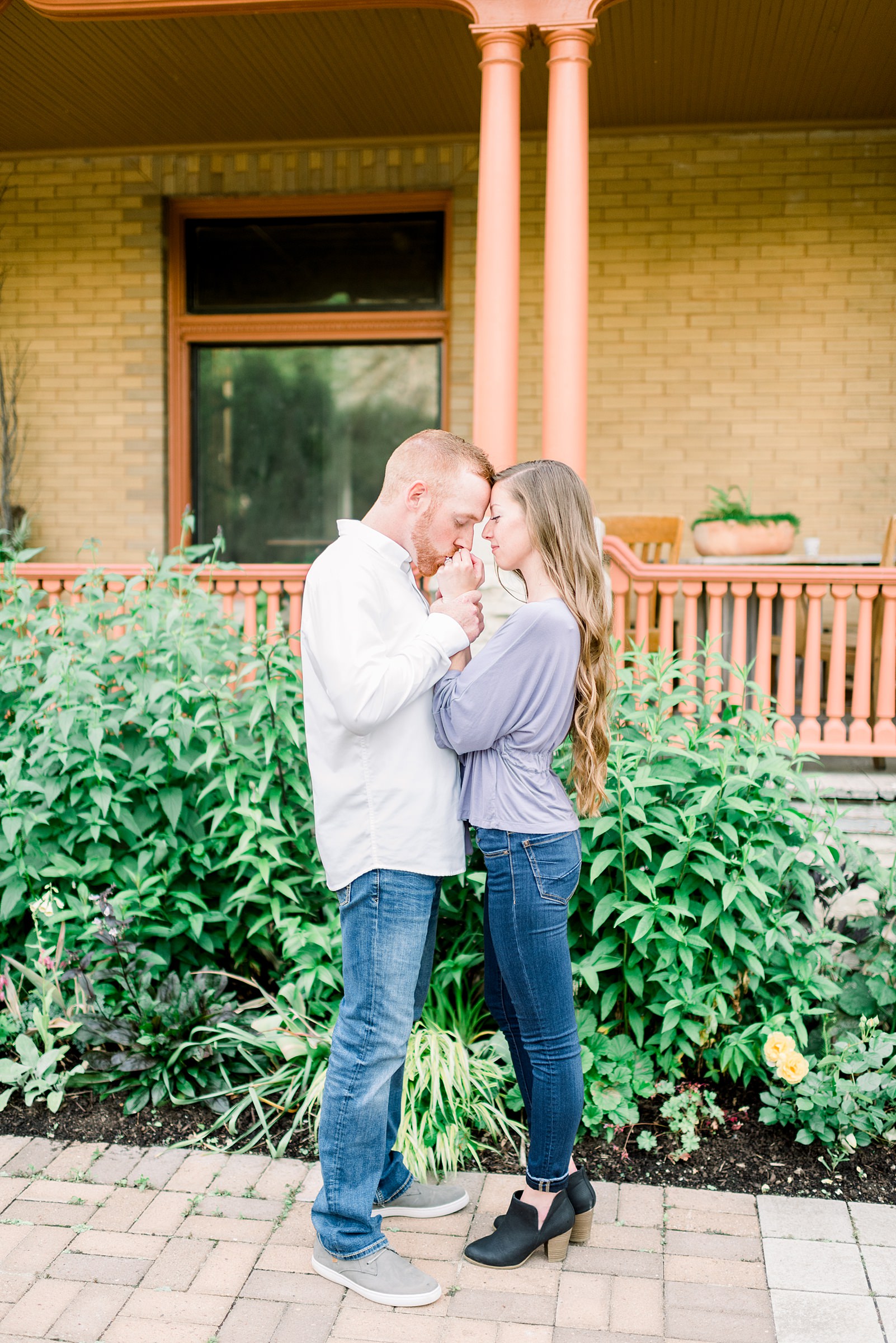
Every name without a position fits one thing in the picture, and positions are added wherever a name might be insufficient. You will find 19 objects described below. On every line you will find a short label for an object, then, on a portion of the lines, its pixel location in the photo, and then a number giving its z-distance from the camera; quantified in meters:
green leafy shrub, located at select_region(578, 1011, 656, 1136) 3.07
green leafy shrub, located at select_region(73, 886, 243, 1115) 3.20
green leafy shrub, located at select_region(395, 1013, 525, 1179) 2.93
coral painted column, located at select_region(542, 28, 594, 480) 5.33
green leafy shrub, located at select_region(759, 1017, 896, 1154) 2.94
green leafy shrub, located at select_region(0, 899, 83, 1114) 3.18
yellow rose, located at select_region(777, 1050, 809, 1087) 2.83
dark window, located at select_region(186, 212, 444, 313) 8.01
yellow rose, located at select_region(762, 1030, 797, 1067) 2.86
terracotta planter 6.00
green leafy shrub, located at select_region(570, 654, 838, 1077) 3.03
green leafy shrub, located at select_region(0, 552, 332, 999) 3.30
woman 2.34
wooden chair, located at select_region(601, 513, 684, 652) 6.70
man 2.33
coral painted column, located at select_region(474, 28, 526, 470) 5.36
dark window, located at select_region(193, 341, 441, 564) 8.16
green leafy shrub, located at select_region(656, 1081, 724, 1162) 3.00
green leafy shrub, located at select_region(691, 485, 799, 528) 6.06
